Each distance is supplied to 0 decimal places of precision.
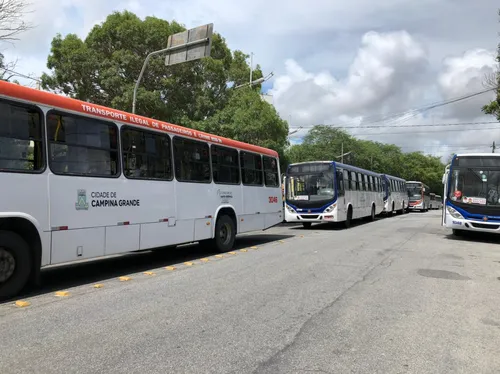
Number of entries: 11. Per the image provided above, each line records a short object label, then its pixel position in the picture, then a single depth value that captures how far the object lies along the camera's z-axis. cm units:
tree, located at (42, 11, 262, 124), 2203
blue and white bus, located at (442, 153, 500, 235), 1321
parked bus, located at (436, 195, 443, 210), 5640
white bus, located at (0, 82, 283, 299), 587
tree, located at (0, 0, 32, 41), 1204
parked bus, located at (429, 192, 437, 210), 5056
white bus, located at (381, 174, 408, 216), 2933
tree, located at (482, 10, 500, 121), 1661
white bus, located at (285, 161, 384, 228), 1739
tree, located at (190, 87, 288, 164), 2283
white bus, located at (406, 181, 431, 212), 4262
